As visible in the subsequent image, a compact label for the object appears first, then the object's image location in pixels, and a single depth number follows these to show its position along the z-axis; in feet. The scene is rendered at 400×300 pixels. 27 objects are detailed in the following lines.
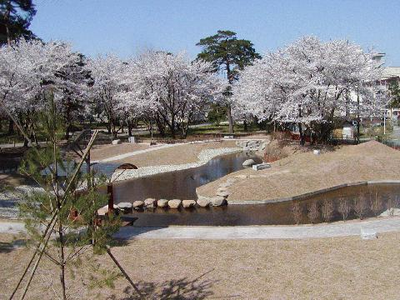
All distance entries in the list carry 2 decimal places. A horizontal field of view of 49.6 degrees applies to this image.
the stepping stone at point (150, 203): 66.64
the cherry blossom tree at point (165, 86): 138.82
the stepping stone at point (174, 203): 65.05
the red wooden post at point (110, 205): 51.69
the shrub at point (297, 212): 55.40
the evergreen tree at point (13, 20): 124.26
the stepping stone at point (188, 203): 64.44
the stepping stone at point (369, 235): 40.17
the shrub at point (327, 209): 55.77
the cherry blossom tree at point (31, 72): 106.63
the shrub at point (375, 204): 58.03
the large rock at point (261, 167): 83.29
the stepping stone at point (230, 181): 73.61
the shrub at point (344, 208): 56.20
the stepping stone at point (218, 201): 65.16
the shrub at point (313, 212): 55.52
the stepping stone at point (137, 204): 65.46
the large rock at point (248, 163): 101.98
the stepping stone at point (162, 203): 65.98
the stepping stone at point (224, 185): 70.91
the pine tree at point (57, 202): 24.06
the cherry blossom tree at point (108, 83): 149.59
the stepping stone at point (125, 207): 64.41
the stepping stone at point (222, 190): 69.10
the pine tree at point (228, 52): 168.04
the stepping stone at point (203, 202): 65.05
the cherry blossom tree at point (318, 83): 99.50
